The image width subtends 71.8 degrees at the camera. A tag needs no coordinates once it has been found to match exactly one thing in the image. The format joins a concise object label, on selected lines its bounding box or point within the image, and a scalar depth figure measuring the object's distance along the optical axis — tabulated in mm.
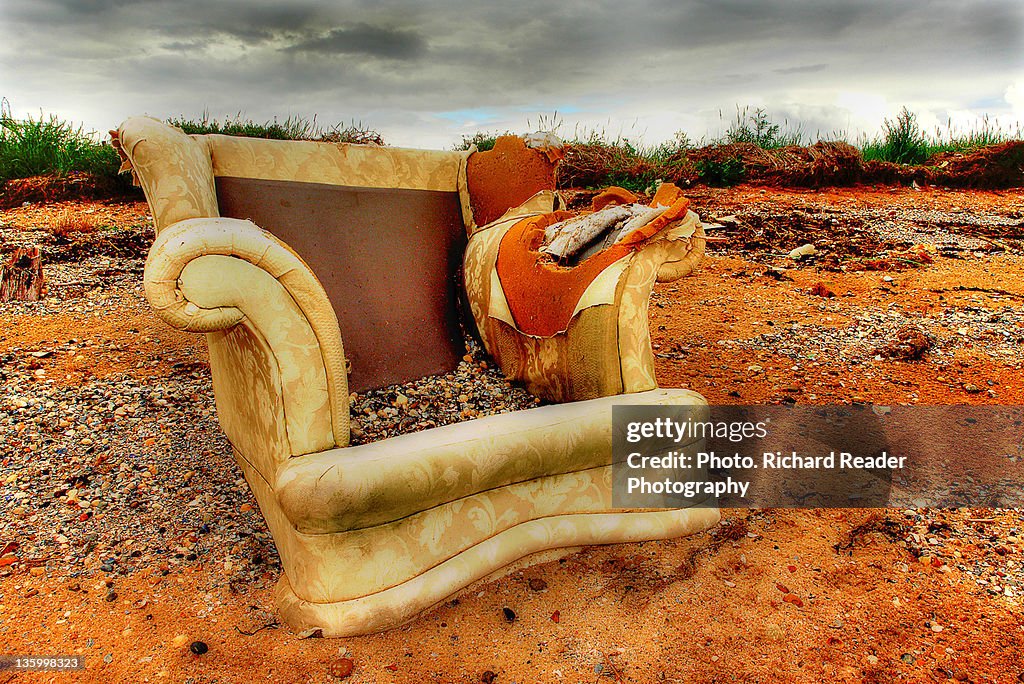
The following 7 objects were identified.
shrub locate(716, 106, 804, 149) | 8930
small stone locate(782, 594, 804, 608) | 1931
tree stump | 3832
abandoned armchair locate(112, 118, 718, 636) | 1687
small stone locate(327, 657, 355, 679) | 1678
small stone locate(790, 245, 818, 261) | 5094
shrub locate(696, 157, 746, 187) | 7747
